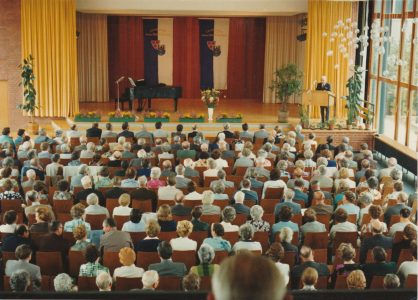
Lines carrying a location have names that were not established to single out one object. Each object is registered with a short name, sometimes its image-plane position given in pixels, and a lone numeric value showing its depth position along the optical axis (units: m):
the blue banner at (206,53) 24.72
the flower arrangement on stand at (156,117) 18.44
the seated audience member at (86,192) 8.85
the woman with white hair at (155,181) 9.62
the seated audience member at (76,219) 7.31
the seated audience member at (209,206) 7.99
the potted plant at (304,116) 17.70
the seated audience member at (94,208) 7.88
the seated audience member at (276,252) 6.11
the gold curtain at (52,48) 19.20
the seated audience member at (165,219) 7.39
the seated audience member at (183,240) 6.72
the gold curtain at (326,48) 19.81
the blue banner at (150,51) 24.47
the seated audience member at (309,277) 5.26
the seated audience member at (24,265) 5.94
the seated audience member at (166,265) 6.02
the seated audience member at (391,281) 5.25
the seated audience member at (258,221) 7.44
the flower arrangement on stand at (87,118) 18.53
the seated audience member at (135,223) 7.36
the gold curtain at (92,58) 23.67
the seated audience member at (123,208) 7.91
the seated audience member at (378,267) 6.12
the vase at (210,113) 18.73
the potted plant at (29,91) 18.42
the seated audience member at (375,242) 6.99
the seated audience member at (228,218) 7.29
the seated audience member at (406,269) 6.00
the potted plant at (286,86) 19.05
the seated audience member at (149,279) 5.33
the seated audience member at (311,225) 7.47
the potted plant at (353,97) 17.42
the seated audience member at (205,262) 5.86
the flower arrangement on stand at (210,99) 18.67
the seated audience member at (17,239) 6.79
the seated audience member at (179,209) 8.10
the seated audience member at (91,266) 6.00
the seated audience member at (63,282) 5.38
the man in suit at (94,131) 14.39
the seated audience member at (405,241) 6.84
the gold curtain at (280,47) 24.00
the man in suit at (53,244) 6.82
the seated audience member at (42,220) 7.27
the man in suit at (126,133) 14.02
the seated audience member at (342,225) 7.48
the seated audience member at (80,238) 6.61
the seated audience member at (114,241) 6.82
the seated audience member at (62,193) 8.55
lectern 17.52
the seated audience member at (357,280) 5.38
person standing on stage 17.78
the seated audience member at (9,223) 7.26
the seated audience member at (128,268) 5.92
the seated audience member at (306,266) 6.07
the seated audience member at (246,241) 6.59
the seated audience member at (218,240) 6.75
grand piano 19.76
